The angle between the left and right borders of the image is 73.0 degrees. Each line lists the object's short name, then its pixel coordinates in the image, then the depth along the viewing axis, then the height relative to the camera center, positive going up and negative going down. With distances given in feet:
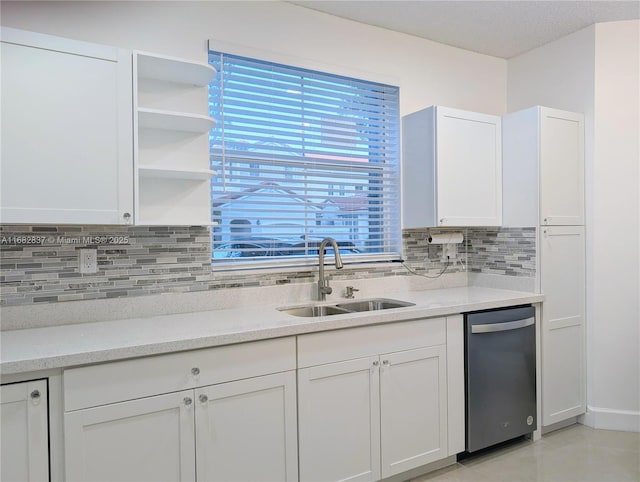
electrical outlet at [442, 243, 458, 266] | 10.43 -0.48
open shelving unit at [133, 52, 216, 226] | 6.66 +1.57
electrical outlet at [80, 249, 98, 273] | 6.67 -0.37
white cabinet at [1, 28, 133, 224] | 5.49 +1.40
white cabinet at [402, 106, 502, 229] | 8.95 +1.39
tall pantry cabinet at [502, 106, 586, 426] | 9.02 +0.24
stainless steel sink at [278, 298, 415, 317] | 8.13 -1.43
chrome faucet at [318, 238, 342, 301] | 8.24 -0.75
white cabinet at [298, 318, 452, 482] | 6.47 -2.70
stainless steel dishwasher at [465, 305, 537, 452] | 7.97 -2.74
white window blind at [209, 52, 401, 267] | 8.02 +1.44
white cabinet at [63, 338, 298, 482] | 5.08 -2.34
